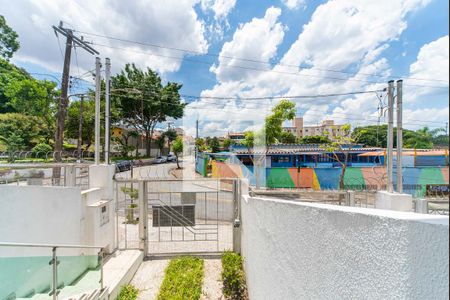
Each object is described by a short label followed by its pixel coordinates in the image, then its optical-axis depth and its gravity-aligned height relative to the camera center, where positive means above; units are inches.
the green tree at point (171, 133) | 895.9 +83.8
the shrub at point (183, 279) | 140.8 -96.9
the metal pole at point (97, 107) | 186.7 +40.8
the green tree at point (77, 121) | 753.6 +115.4
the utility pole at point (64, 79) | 270.8 +100.2
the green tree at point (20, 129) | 626.8 +71.2
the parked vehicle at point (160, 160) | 974.4 -38.9
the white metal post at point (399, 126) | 183.8 +23.5
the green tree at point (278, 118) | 406.3 +68.3
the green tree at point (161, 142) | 1081.3 +54.0
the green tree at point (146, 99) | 813.9 +211.3
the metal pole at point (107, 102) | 190.4 +46.2
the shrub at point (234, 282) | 146.7 -93.4
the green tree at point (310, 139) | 1274.6 +80.6
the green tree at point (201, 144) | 714.1 +28.8
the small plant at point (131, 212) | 244.2 -71.7
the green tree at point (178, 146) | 700.5 +20.0
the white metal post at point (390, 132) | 189.2 +18.5
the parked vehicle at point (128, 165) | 648.6 -42.5
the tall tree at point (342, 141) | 383.2 +20.5
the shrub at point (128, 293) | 144.3 -101.0
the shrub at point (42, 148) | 557.0 +10.5
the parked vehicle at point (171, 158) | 1056.6 -31.3
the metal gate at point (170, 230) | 193.0 -86.4
